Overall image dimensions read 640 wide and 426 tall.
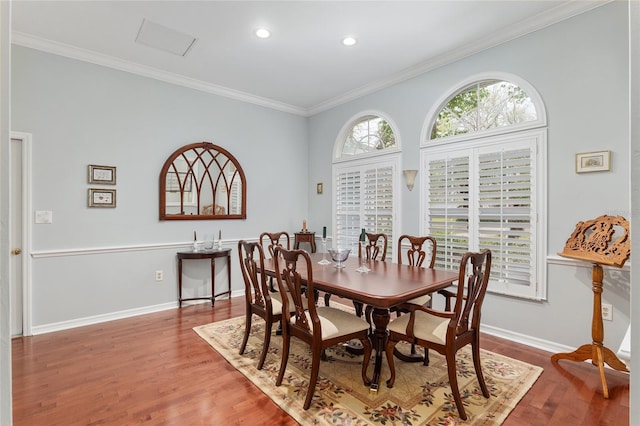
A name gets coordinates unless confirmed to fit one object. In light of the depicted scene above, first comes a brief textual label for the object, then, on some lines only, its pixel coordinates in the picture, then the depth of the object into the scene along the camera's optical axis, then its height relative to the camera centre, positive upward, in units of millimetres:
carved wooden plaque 2294 -231
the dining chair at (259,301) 2549 -757
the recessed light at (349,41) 3238 +1742
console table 4043 -560
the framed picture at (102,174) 3588 +434
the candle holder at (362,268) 2798 -496
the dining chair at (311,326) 2082 -794
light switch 3295 -31
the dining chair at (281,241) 5000 -461
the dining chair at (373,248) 3548 -403
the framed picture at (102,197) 3590 +177
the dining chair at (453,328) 1967 -778
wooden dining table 2057 -515
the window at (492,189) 2996 +236
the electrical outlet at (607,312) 2578 -802
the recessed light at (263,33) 3094 +1743
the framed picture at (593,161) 2592 +411
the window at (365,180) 4277 +451
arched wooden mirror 4137 +375
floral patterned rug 1988 -1241
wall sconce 3931 +426
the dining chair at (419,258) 2637 -477
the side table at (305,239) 5105 -422
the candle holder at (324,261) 3137 -490
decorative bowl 2884 -383
